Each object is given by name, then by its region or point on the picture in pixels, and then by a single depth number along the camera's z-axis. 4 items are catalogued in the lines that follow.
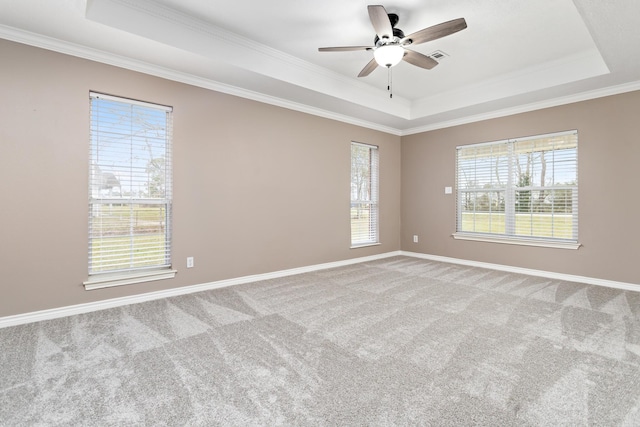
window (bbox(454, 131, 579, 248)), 4.30
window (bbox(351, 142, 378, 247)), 5.49
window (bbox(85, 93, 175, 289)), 3.11
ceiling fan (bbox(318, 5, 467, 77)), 2.40
